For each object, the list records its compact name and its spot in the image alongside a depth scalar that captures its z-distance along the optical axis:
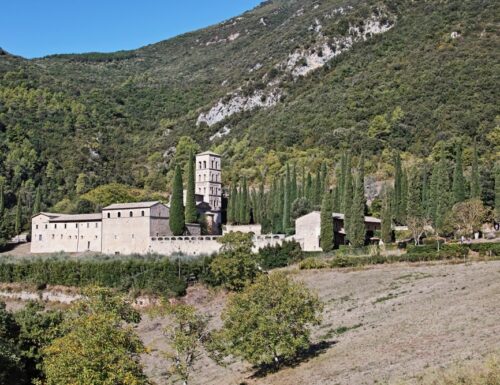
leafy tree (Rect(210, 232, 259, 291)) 50.25
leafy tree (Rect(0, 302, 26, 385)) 28.06
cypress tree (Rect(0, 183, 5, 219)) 90.56
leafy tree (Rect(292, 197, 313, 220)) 73.12
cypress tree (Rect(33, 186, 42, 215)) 93.57
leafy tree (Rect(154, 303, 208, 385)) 28.72
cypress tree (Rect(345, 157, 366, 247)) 58.16
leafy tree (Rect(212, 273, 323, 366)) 28.69
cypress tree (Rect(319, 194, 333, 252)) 59.44
